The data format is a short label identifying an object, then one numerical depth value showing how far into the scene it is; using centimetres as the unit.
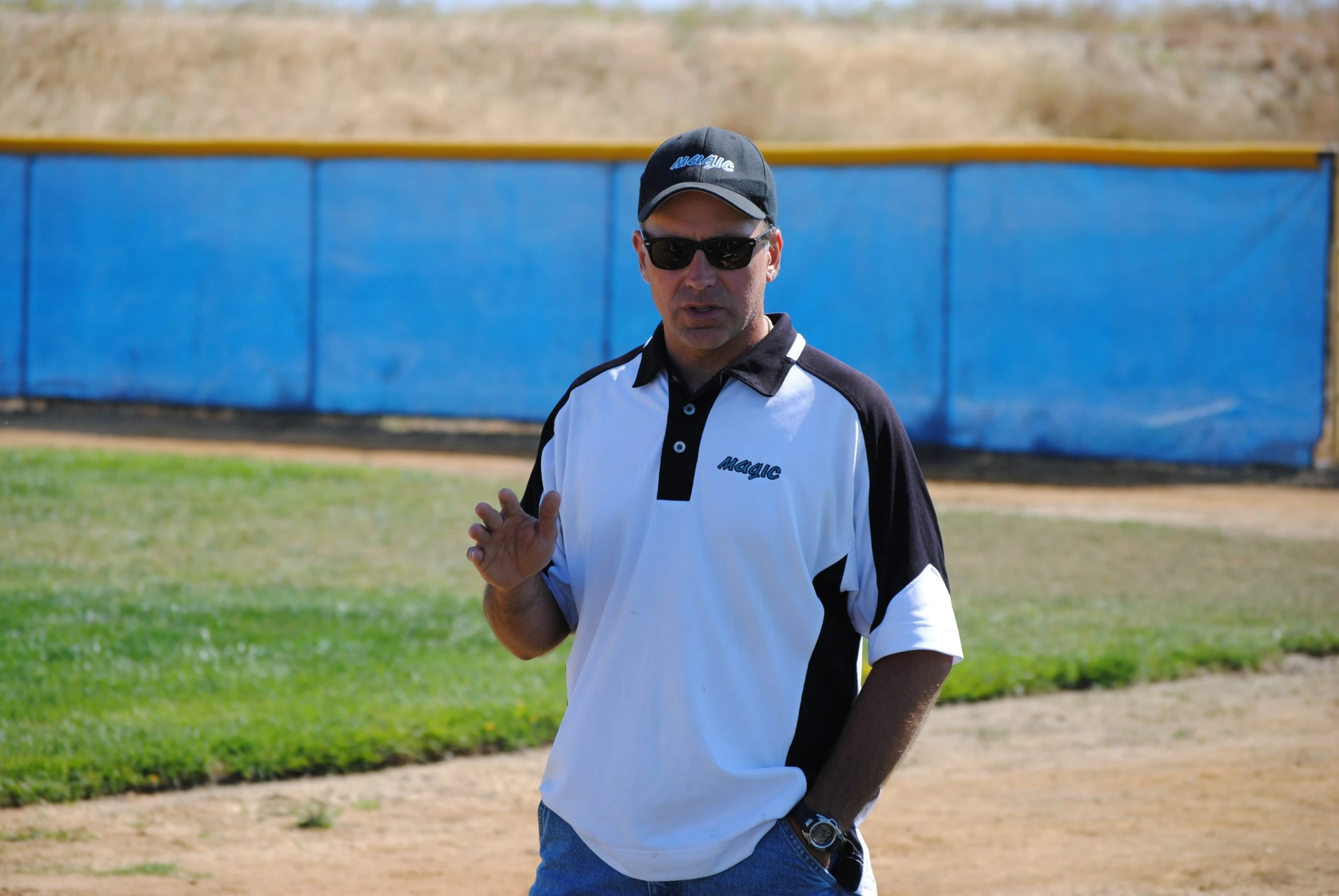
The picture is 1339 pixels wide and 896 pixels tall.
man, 496
